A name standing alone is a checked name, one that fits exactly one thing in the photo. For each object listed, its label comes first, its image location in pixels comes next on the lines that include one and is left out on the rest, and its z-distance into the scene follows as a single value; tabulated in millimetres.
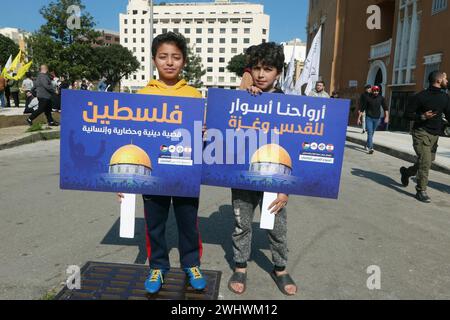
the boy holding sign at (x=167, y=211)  2760
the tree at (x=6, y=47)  77688
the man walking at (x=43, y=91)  11891
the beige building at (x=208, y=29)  124062
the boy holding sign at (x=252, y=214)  2828
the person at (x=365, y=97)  11327
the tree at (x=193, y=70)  63016
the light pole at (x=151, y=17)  23612
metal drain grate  2852
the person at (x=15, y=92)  21623
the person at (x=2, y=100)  19284
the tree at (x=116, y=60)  87000
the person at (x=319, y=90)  10608
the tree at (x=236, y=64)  97244
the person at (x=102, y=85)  19772
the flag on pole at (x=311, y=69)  10902
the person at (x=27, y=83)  18012
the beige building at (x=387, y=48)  17922
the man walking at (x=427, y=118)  5895
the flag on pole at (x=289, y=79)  12766
